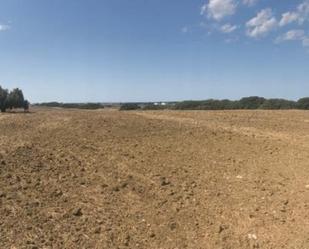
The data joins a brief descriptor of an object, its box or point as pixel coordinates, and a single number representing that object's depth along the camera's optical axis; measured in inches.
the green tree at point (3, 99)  988.9
